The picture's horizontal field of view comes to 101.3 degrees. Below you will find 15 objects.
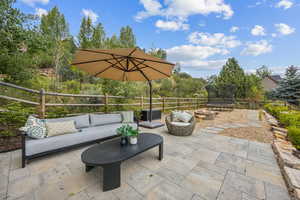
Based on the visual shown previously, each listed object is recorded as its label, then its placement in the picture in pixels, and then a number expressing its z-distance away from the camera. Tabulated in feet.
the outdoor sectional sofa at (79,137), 6.64
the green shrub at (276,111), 18.95
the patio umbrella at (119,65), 7.71
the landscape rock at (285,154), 6.58
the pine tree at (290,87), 31.71
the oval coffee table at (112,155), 4.96
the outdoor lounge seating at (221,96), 30.06
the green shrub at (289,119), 11.81
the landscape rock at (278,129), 12.77
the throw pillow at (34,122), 7.52
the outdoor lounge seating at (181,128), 11.77
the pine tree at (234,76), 43.91
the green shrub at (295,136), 8.97
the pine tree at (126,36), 44.52
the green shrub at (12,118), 8.54
